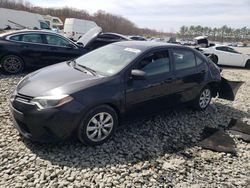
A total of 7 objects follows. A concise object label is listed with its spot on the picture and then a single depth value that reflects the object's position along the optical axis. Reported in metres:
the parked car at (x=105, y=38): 8.64
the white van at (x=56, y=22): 28.91
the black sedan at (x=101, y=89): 2.55
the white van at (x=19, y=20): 20.42
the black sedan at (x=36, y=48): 5.69
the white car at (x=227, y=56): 10.25
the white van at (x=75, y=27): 18.17
